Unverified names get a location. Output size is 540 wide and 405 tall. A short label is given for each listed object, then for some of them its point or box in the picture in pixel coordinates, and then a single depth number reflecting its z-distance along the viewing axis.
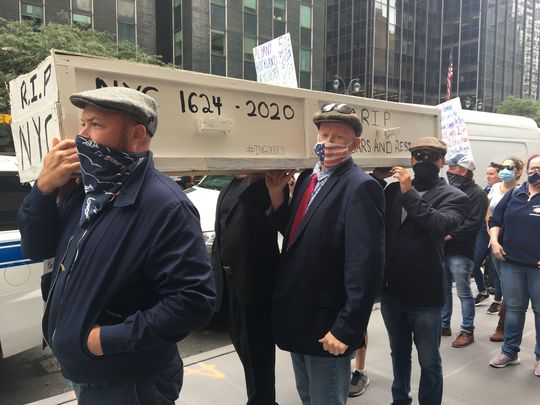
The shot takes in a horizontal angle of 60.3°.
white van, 8.02
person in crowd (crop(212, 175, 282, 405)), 2.78
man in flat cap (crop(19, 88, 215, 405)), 1.57
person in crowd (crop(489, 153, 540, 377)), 3.91
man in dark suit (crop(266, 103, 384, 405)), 2.09
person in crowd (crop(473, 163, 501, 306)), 6.22
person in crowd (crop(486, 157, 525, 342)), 5.55
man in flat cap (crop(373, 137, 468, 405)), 2.93
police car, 3.50
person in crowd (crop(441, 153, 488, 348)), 4.70
